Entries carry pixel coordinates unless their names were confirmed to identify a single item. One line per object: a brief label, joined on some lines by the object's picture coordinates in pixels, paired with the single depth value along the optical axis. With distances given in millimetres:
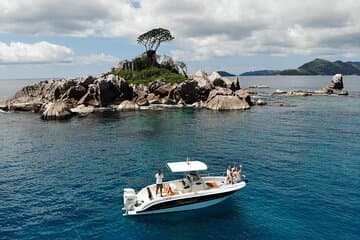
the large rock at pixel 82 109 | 100375
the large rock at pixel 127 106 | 106562
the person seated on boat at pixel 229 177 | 36344
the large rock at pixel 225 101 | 103875
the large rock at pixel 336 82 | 192350
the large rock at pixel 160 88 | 120562
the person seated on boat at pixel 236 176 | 36516
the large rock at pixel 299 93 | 158325
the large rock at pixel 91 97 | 107781
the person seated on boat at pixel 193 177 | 35338
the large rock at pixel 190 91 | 115388
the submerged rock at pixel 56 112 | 90062
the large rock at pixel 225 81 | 129000
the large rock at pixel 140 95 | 113306
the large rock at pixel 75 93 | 108250
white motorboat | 32688
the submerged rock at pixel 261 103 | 117562
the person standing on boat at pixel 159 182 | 34375
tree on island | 139450
